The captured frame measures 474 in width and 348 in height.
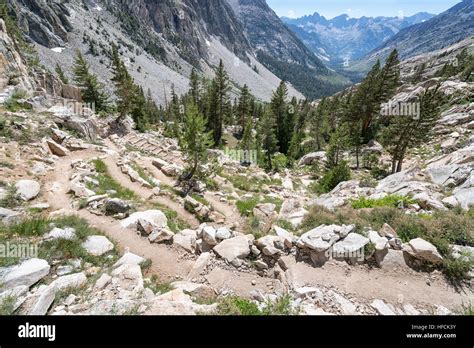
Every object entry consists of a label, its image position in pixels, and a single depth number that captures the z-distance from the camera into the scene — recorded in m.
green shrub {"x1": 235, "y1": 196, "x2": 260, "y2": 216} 14.73
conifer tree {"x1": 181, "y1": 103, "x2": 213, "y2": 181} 17.83
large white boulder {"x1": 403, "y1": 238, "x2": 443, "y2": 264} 7.13
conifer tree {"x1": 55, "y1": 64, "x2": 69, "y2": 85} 53.61
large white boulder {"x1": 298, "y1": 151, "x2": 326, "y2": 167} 33.94
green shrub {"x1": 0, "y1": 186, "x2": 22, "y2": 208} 9.23
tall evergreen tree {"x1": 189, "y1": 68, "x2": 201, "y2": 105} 50.06
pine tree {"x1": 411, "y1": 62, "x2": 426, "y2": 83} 77.87
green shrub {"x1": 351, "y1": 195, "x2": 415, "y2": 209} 11.14
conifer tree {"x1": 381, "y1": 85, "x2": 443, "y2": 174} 22.11
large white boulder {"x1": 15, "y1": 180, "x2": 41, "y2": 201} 10.14
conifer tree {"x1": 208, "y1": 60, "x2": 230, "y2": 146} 45.02
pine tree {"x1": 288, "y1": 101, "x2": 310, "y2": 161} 39.31
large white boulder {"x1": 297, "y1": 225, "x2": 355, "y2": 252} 7.94
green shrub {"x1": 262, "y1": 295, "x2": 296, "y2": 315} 5.48
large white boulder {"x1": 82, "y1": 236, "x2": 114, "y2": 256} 8.12
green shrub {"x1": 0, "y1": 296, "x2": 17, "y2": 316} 4.77
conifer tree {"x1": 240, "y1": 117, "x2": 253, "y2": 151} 37.34
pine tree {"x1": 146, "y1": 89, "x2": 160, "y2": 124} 68.32
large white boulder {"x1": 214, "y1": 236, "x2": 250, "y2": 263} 8.38
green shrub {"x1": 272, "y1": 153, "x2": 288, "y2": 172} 34.88
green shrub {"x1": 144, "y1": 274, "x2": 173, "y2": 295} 6.75
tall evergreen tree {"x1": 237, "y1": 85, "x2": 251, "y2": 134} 50.44
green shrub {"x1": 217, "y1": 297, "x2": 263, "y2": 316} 5.55
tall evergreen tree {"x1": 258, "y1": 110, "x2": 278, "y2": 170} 35.94
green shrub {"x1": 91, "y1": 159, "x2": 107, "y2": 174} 15.75
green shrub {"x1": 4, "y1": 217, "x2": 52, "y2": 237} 7.80
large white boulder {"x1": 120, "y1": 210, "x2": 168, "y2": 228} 10.28
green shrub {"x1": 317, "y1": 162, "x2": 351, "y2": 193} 21.59
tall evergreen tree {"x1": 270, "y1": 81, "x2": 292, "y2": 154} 45.80
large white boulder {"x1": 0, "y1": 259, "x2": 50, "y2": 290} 5.73
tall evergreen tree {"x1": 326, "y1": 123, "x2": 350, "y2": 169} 28.11
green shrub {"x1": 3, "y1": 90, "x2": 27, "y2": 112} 17.02
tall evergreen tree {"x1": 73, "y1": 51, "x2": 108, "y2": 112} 33.54
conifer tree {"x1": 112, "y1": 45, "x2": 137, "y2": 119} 30.83
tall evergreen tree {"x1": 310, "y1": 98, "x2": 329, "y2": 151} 44.28
